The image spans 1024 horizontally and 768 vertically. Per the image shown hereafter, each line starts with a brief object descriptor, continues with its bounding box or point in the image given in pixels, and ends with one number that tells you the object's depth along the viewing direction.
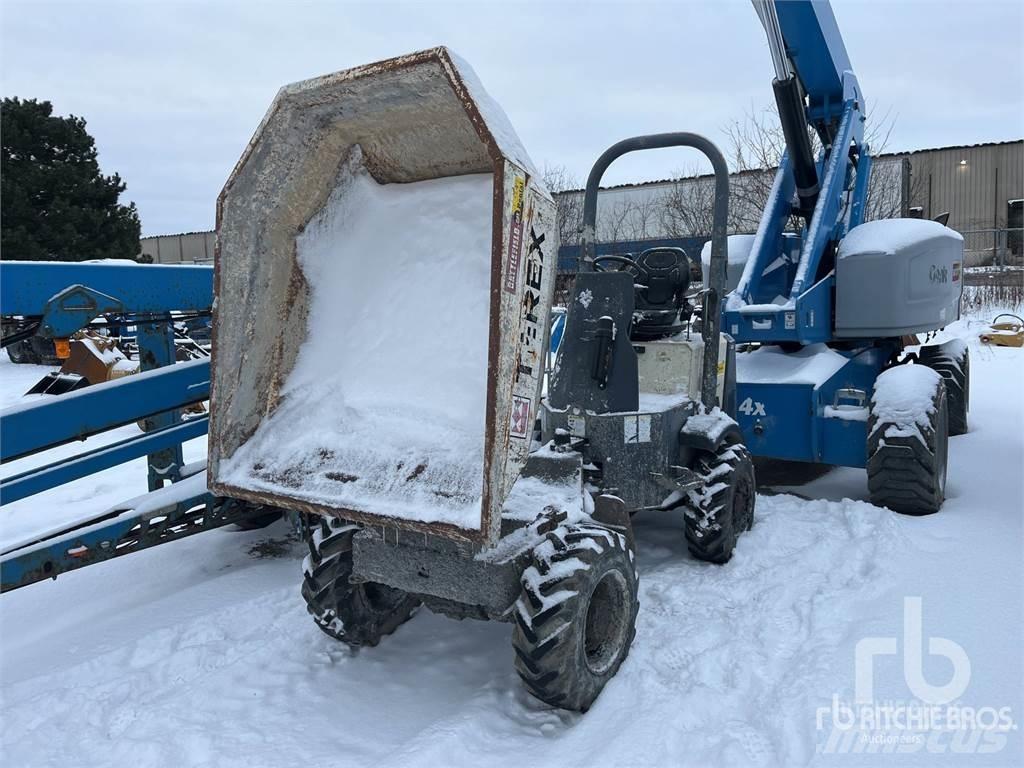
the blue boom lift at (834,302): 5.09
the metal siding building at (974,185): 26.81
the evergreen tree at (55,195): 20.92
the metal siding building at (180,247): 43.00
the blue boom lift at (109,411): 3.35
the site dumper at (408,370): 2.62
